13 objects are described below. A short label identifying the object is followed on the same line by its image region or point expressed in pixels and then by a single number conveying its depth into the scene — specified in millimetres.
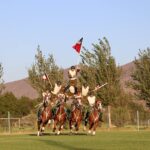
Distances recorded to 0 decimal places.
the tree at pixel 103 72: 57562
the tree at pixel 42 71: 60844
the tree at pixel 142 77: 58312
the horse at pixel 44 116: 33606
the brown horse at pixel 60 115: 33688
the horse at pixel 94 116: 33375
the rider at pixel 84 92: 34688
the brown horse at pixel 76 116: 33312
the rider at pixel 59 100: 33169
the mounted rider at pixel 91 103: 33594
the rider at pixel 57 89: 34375
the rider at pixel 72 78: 34406
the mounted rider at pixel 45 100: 33031
